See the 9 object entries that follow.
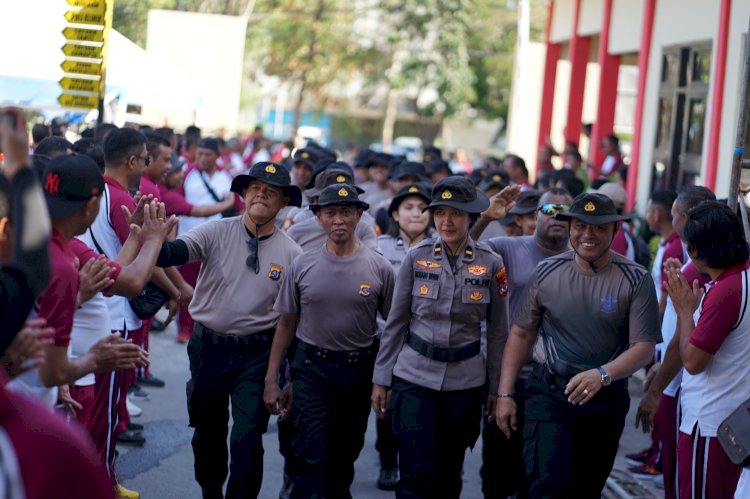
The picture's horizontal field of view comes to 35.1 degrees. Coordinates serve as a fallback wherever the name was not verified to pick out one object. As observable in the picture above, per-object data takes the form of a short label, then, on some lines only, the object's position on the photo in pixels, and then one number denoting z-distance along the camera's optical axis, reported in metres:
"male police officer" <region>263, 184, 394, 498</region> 6.98
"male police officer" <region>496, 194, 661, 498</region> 6.36
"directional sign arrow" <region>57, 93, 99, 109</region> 10.41
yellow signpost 10.10
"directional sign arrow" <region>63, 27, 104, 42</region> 10.16
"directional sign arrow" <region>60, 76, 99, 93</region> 10.36
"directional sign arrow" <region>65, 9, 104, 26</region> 10.09
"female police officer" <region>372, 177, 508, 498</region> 6.68
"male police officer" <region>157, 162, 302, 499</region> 6.93
